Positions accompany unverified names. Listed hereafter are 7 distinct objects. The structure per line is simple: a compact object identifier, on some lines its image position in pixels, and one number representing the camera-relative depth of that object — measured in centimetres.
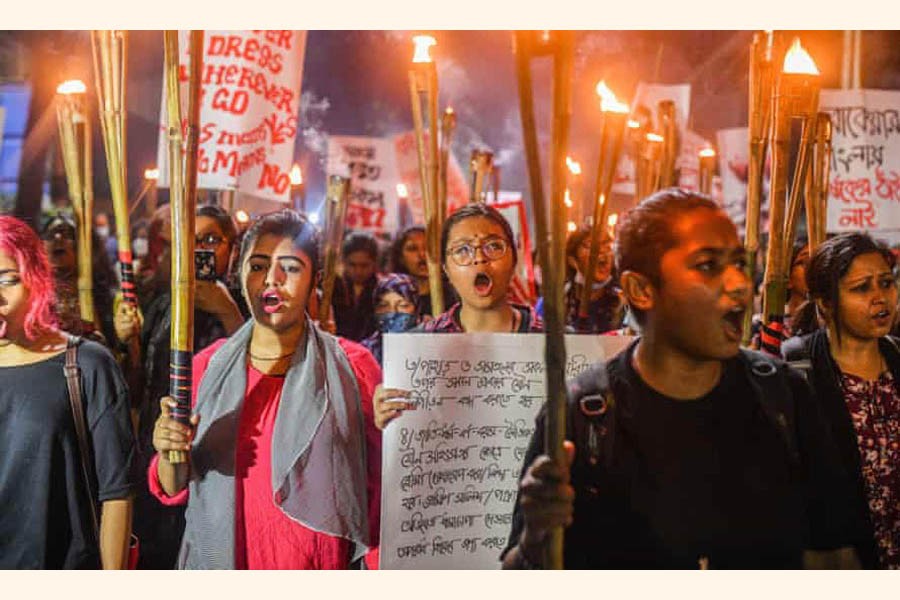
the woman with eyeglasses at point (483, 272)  338
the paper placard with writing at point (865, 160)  519
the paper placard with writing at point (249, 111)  500
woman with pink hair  297
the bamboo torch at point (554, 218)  245
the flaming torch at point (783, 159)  312
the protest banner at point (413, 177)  970
